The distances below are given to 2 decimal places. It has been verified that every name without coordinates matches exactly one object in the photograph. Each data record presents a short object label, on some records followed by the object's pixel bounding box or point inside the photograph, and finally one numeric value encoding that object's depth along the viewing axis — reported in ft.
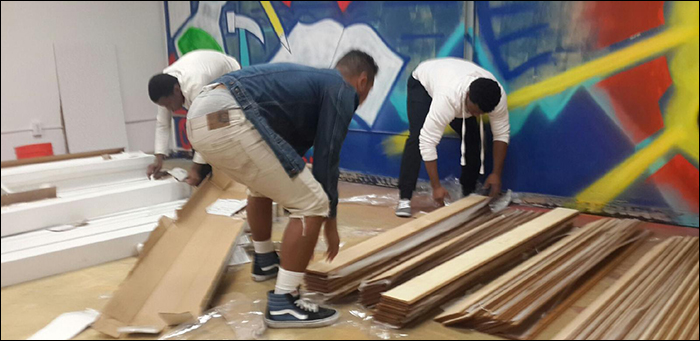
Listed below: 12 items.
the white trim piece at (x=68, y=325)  5.48
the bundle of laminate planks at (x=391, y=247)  6.98
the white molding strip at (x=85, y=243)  6.46
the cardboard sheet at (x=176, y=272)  6.13
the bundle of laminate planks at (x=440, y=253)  6.73
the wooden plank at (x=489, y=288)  6.25
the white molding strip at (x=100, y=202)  6.41
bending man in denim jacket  5.92
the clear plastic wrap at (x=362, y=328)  6.06
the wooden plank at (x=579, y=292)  6.08
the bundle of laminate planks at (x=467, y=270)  6.16
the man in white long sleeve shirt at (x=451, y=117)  9.70
